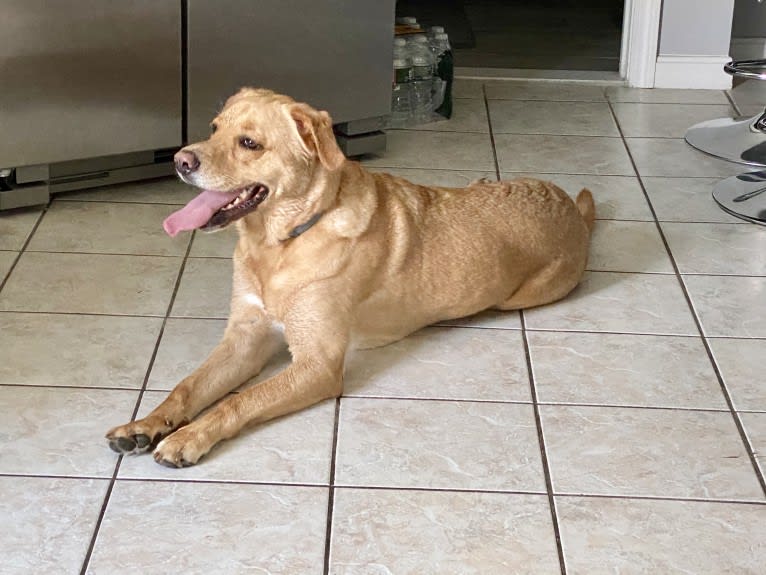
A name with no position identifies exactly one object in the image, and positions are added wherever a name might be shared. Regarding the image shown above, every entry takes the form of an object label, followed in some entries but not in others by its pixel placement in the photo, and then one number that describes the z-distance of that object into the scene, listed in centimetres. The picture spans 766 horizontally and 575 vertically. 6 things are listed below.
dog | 240
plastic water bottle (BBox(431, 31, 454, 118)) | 429
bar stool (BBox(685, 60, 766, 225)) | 363
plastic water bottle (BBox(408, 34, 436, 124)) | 425
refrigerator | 326
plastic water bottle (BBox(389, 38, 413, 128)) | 422
